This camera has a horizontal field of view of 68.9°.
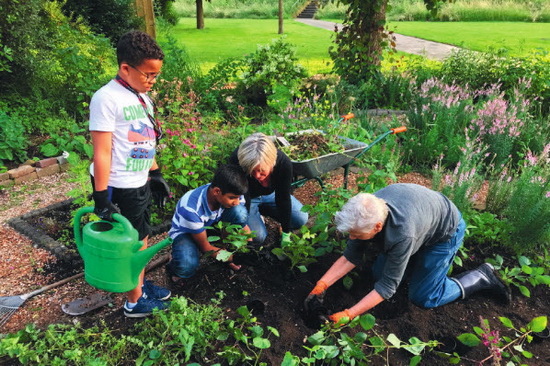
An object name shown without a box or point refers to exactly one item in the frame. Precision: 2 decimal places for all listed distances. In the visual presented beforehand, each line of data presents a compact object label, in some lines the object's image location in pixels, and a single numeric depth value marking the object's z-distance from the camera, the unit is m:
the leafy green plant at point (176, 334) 1.88
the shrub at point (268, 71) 5.83
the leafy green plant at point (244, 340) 1.88
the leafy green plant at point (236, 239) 2.16
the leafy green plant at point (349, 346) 1.83
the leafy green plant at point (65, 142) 4.38
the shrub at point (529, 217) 2.63
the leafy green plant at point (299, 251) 2.46
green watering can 1.92
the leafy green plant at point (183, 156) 3.33
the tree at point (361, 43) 6.33
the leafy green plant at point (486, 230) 2.85
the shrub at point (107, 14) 8.93
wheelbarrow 3.08
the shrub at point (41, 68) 4.88
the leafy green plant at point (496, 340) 1.85
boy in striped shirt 2.34
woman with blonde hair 2.47
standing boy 1.98
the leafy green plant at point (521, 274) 2.35
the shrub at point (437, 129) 4.22
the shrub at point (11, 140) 4.27
